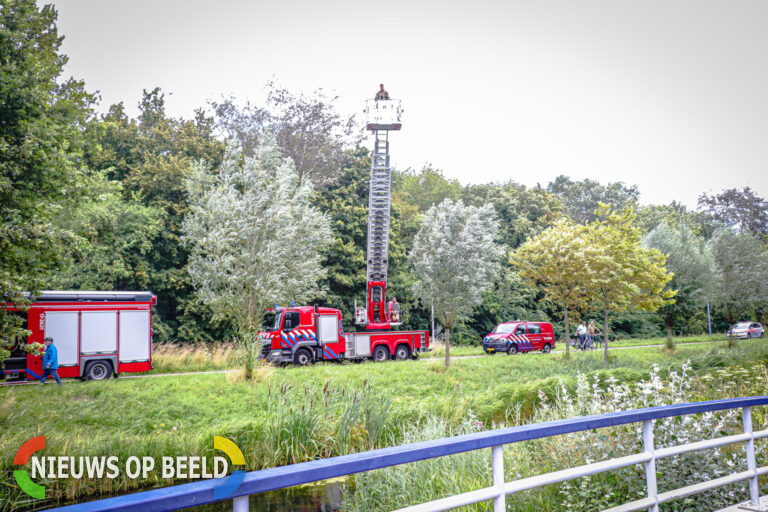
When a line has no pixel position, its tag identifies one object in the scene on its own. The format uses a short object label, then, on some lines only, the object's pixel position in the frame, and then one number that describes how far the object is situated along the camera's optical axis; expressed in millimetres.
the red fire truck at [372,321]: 21562
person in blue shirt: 16062
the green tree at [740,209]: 65250
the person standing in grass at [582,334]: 33125
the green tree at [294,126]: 35406
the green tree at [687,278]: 35438
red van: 28812
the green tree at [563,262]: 23750
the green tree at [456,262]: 21547
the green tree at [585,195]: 65312
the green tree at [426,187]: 54062
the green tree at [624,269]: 23906
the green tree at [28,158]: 11297
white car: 45281
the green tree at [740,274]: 34781
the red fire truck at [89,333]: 17148
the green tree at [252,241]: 23422
